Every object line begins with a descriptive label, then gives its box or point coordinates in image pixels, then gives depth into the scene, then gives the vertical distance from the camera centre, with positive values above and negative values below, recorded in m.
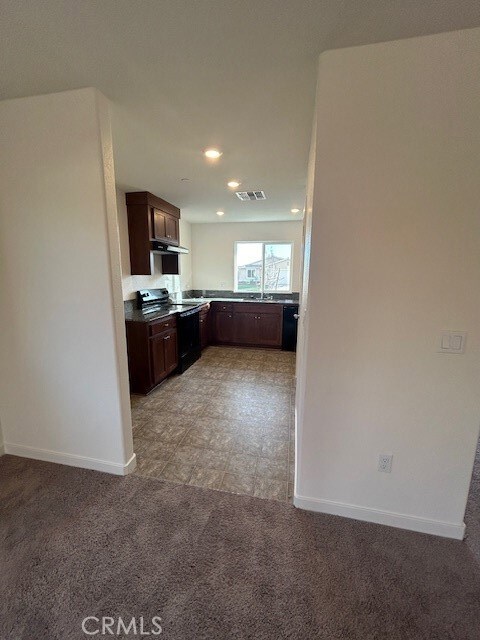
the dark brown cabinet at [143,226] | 3.53 +0.63
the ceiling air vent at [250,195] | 3.52 +1.07
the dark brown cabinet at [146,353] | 3.11 -0.96
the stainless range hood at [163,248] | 3.68 +0.37
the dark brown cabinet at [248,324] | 5.10 -0.97
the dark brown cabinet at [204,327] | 4.85 -1.01
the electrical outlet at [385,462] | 1.54 -1.08
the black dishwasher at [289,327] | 4.98 -1.00
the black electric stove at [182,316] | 3.83 -0.65
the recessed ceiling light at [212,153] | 2.34 +1.07
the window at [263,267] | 5.56 +0.15
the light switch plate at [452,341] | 1.36 -0.34
